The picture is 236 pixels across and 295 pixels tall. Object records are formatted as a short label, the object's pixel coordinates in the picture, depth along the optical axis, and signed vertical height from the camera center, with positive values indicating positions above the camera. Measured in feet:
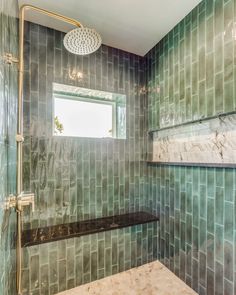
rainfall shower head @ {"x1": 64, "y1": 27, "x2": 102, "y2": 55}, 4.47 +2.91
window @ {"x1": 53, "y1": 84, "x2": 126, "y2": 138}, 6.51 +1.49
